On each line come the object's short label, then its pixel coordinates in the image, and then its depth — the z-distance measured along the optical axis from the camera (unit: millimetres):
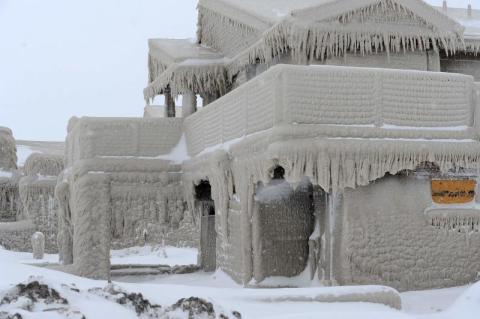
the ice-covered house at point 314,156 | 11711
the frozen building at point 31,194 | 30234
